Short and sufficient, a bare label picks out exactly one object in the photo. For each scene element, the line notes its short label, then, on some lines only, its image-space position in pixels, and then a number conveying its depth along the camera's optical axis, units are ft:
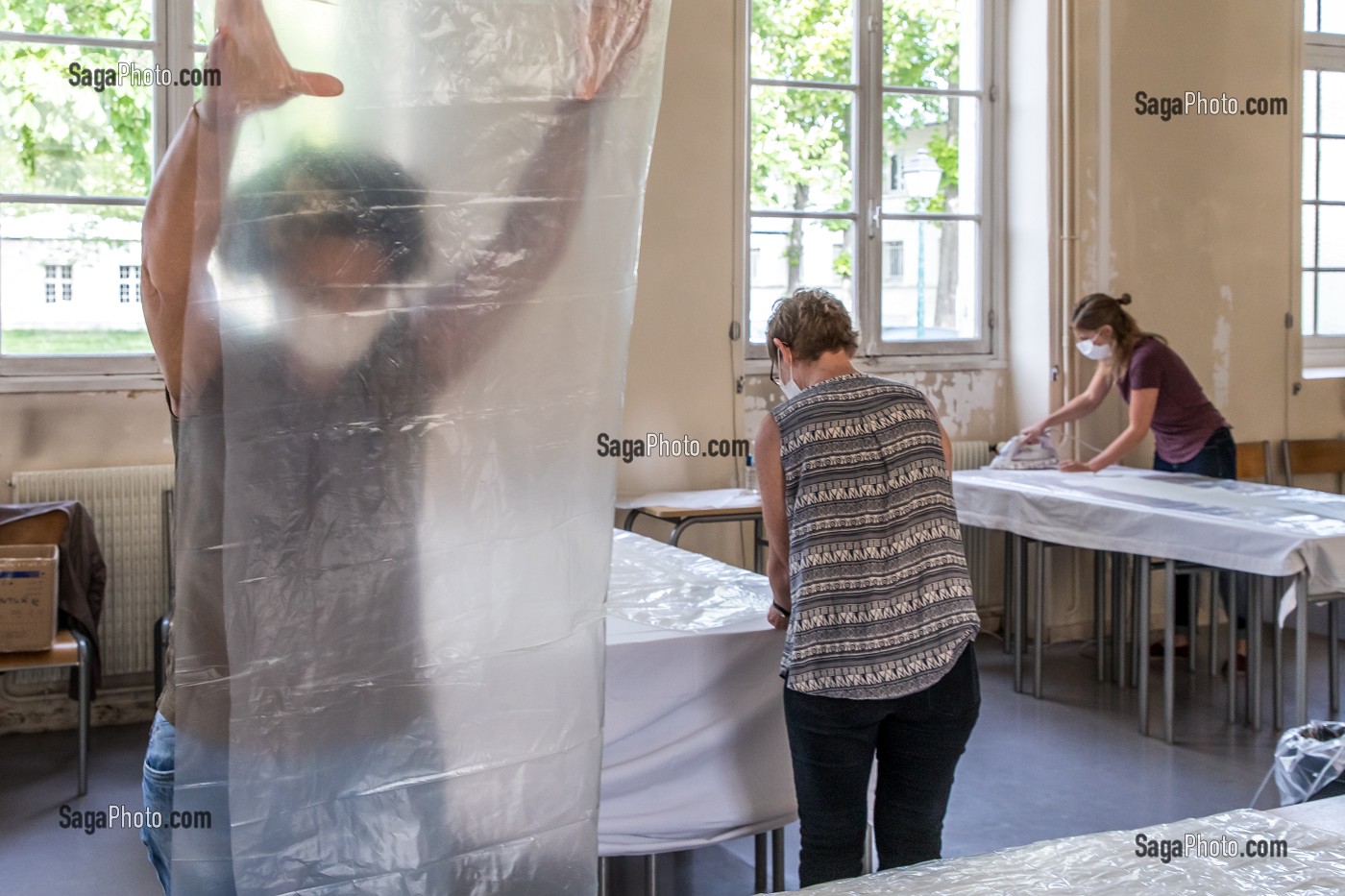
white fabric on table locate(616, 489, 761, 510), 14.03
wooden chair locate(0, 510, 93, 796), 11.00
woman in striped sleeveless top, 6.25
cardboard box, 11.00
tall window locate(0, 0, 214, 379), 12.91
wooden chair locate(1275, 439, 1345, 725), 18.04
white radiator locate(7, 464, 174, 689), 12.89
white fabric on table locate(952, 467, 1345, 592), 10.77
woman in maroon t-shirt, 14.84
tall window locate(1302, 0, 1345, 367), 18.94
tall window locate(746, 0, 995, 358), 16.25
